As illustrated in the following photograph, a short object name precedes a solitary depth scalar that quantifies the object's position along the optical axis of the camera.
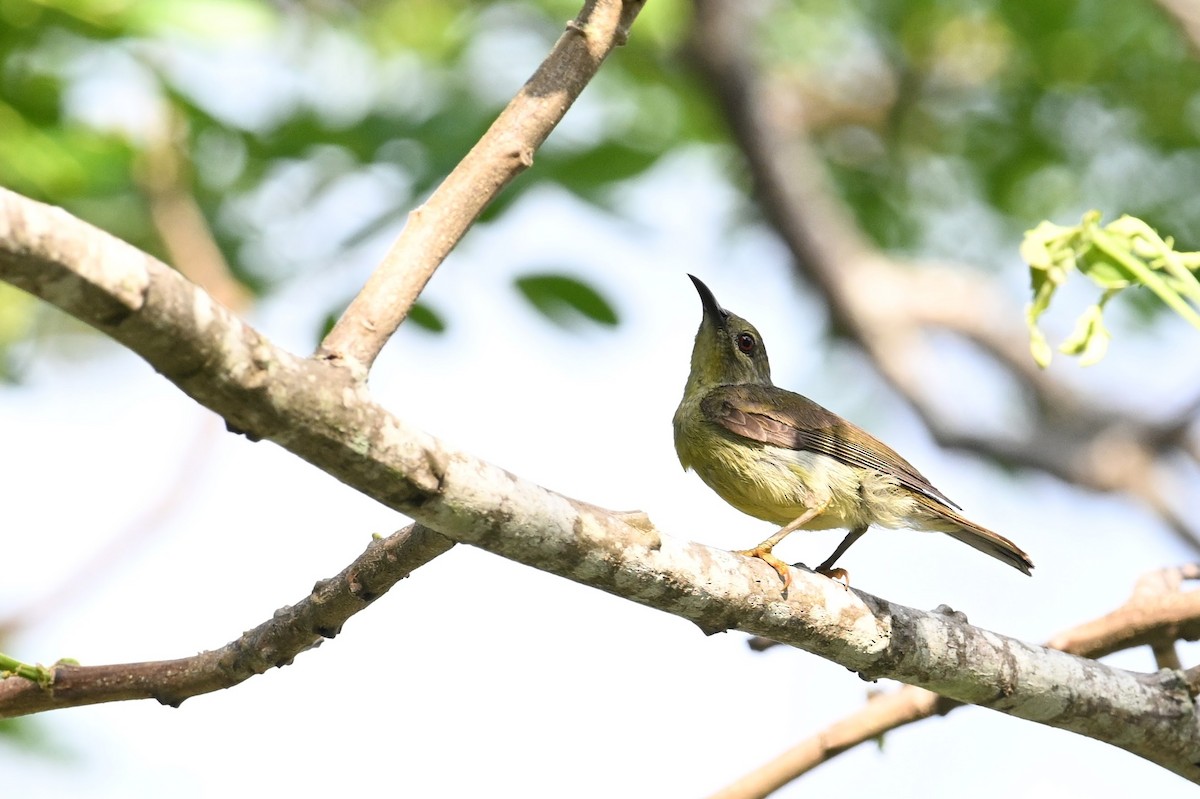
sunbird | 10.60
